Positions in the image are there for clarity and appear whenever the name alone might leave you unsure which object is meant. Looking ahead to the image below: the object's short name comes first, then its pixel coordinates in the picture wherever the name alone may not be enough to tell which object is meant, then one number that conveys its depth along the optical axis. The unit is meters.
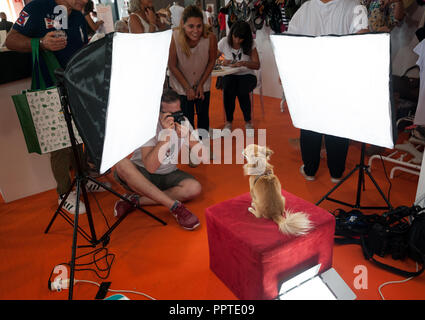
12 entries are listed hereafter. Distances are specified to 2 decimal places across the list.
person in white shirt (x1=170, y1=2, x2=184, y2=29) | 5.27
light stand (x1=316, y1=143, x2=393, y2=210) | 1.77
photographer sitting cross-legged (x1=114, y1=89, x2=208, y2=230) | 1.96
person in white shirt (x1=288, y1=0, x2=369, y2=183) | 1.95
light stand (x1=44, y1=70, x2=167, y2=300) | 1.33
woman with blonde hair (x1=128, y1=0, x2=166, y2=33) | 3.03
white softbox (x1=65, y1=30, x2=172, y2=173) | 1.13
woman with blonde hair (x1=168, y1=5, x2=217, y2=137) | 2.75
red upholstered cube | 1.24
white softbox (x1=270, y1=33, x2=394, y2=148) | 1.39
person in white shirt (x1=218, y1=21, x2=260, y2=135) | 3.40
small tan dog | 1.29
